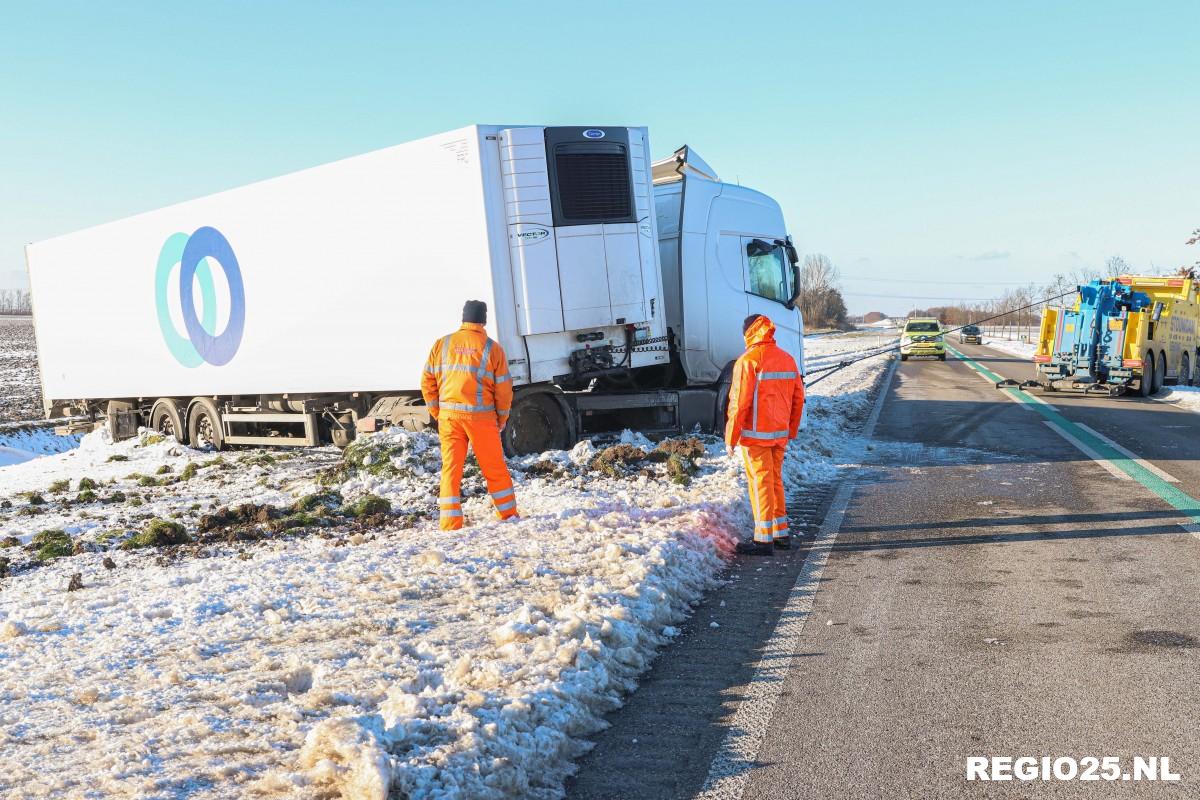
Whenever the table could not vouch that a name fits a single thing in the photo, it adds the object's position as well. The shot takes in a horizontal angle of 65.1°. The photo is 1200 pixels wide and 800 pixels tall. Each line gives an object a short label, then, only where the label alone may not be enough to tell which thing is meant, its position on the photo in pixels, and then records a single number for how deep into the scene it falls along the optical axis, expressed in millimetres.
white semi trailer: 10242
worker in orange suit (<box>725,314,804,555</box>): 7117
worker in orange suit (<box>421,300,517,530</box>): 7719
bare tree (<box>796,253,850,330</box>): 112250
